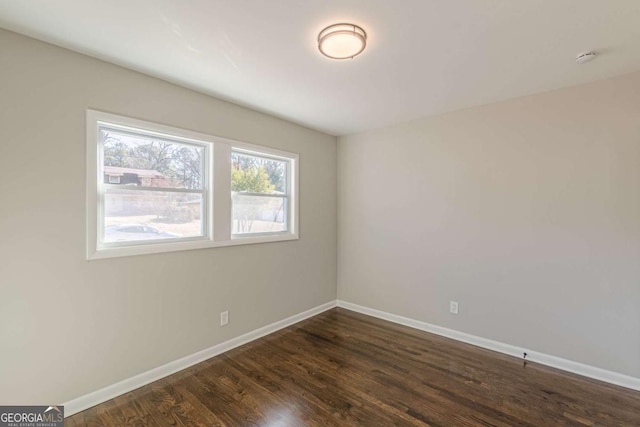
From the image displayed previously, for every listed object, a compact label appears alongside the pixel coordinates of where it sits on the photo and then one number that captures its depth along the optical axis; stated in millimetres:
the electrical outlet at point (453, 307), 3227
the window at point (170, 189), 2180
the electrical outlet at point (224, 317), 2896
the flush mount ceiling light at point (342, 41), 1744
